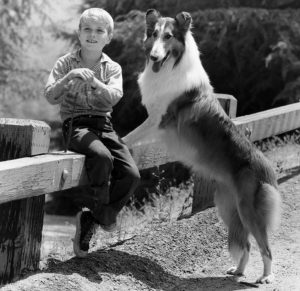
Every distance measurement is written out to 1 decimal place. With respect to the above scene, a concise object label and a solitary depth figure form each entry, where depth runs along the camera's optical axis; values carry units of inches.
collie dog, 336.7
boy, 303.7
